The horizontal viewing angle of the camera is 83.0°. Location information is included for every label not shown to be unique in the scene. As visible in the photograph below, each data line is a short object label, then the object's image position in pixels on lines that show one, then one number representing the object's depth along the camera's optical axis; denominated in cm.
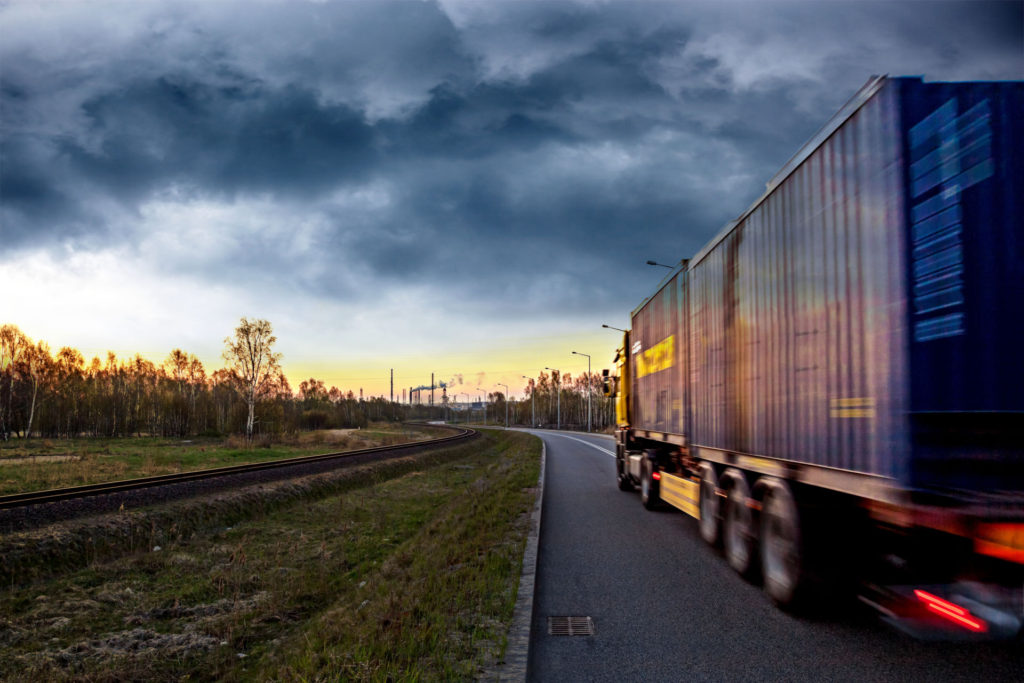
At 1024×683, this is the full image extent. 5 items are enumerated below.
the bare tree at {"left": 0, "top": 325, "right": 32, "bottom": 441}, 5168
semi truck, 354
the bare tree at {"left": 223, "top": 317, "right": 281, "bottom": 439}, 5409
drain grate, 502
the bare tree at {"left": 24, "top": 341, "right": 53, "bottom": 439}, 5599
